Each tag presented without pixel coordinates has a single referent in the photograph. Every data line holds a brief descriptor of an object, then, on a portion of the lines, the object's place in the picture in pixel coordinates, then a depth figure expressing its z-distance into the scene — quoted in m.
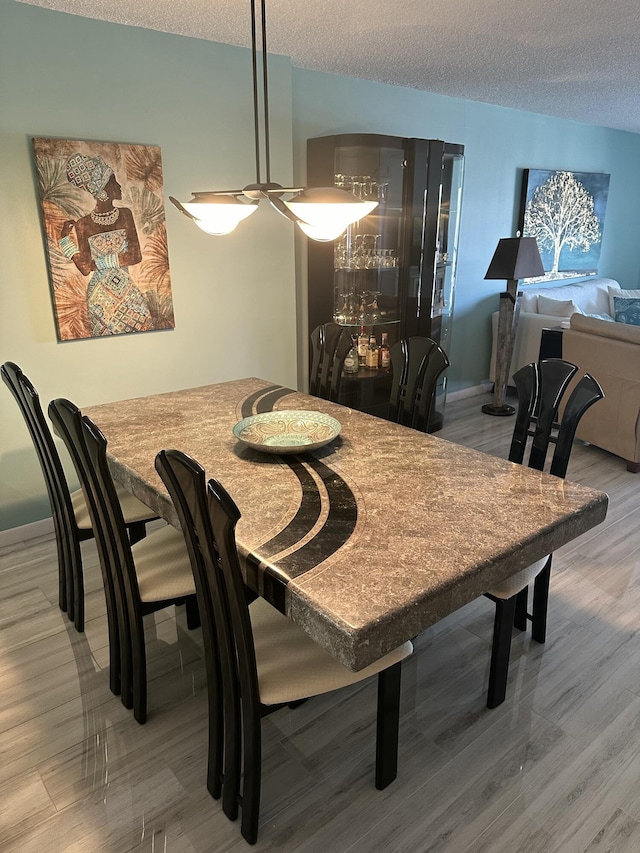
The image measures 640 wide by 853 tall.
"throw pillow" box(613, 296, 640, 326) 5.80
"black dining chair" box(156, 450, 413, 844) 1.29
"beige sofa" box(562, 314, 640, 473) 3.85
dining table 1.30
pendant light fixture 1.72
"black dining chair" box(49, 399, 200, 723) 1.70
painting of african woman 2.83
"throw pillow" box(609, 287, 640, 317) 6.39
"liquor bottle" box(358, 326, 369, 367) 4.28
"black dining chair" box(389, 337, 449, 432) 2.57
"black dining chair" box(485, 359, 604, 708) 1.93
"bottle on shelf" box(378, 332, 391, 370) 4.28
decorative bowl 2.04
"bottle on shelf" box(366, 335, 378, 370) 4.27
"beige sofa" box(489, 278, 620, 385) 5.31
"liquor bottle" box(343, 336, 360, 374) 4.24
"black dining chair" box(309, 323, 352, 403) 3.00
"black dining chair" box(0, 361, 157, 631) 2.12
